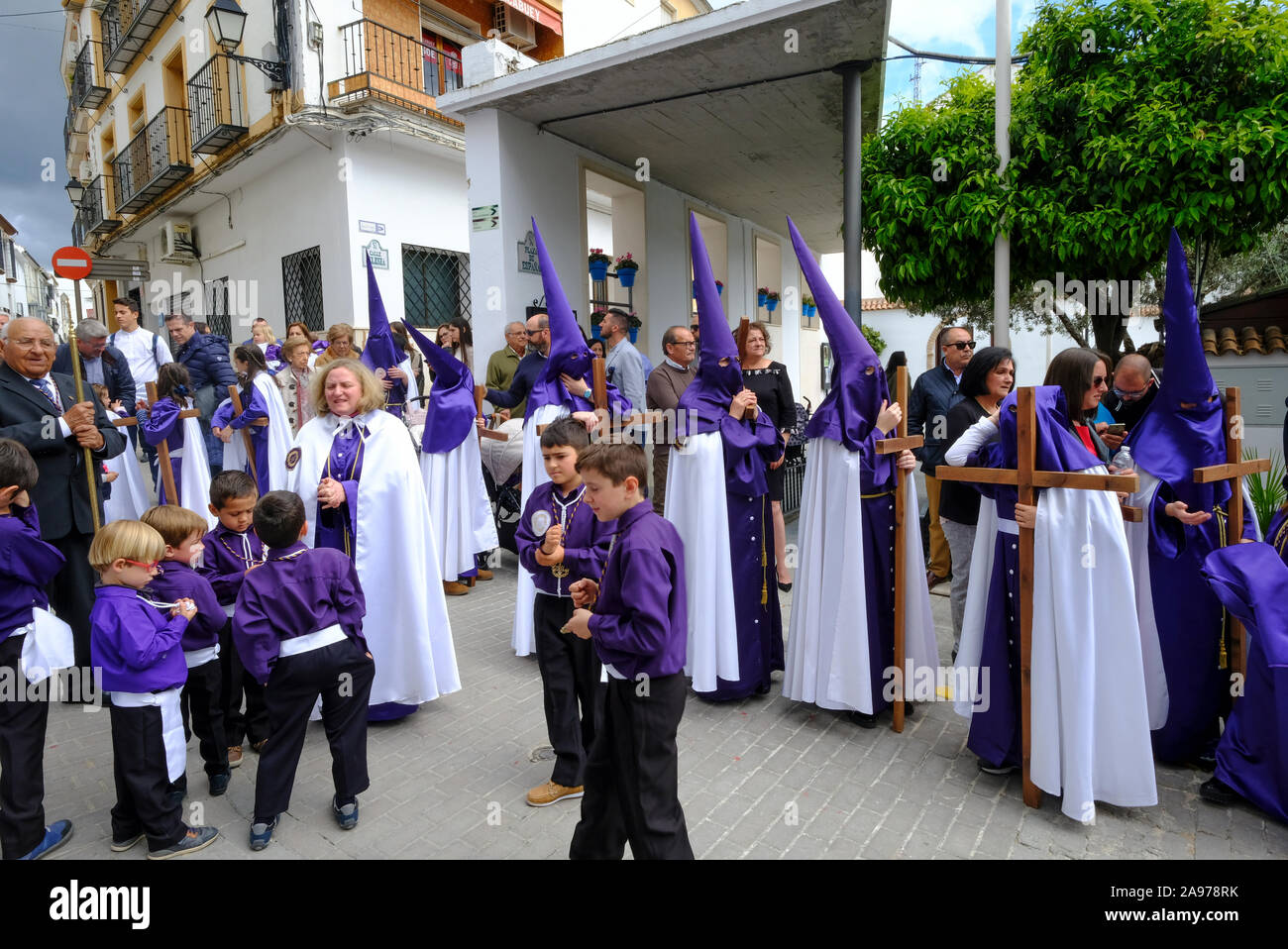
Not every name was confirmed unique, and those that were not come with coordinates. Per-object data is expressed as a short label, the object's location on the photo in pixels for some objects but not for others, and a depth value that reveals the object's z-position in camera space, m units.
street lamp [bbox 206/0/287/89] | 10.82
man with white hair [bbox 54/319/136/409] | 6.02
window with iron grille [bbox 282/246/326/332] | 12.72
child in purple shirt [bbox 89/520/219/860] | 2.92
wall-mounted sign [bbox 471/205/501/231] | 8.82
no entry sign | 6.37
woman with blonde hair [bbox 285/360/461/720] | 4.09
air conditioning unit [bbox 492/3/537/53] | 14.59
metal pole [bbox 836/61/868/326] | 7.45
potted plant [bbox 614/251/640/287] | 11.66
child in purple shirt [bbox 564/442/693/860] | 2.40
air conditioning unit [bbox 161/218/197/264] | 16.58
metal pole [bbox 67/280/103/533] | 4.42
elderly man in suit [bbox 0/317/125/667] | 4.22
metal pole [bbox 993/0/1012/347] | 6.96
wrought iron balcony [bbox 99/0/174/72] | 16.12
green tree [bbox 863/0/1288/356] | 6.02
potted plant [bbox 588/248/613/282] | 10.88
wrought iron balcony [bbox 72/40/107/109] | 20.34
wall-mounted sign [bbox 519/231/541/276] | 9.07
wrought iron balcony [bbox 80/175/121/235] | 20.36
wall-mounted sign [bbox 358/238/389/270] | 11.97
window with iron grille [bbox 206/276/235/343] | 15.33
